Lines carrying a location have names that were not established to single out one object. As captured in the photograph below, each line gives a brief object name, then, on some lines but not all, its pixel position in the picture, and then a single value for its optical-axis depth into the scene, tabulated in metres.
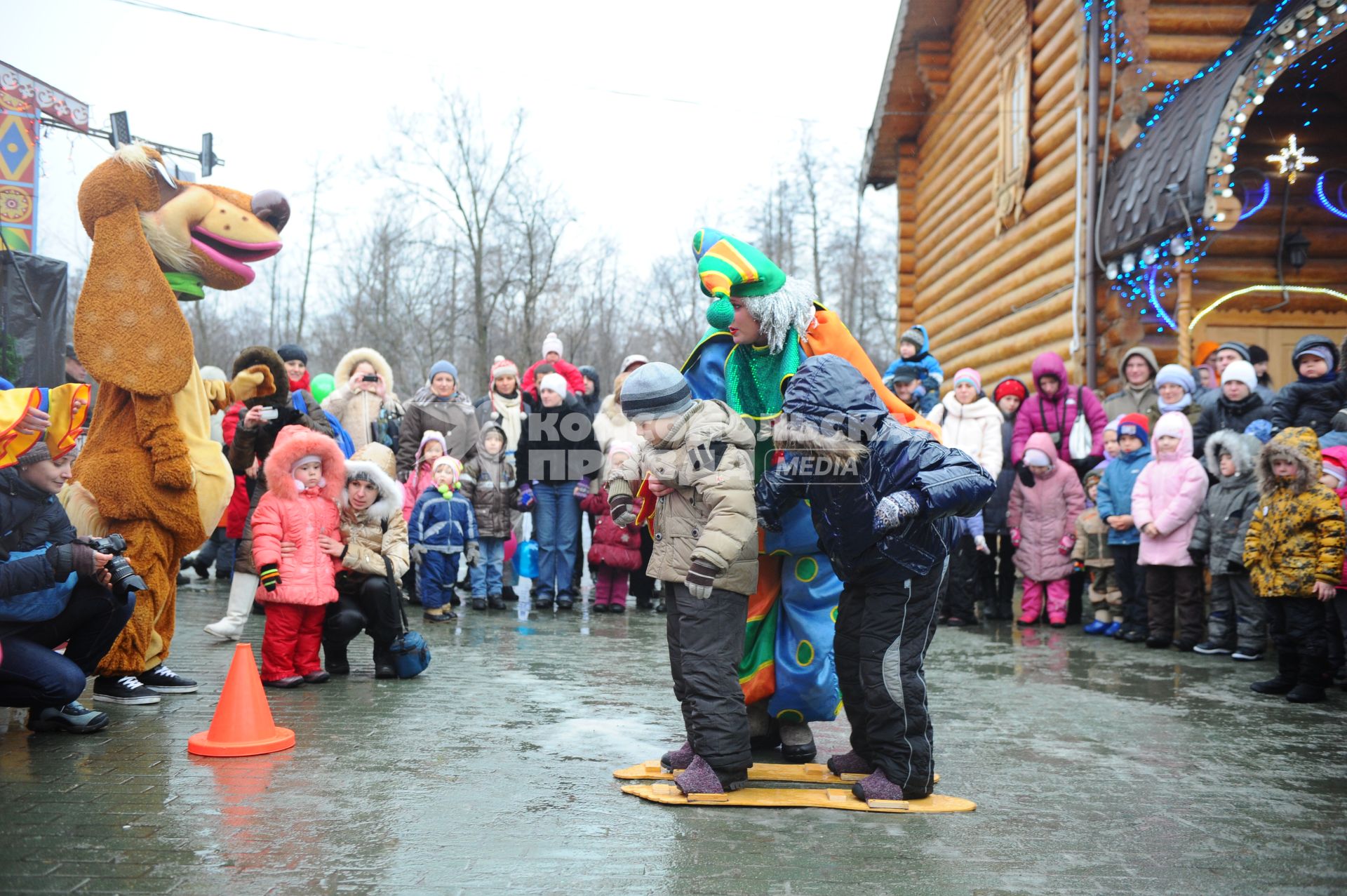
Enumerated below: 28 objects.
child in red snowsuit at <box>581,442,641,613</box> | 10.00
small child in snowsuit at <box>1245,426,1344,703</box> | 6.47
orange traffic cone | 4.59
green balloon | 13.04
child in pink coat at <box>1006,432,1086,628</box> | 9.77
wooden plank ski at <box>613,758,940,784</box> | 4.43
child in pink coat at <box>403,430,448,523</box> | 9.80
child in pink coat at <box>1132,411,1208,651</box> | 8.35
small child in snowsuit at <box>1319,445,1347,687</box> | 6.84
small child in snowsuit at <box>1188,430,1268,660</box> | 7.82
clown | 4.66
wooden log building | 9.77
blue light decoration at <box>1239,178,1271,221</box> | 10.92
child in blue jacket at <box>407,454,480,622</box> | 9.16
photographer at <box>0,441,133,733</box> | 4.72
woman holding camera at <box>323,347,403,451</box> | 10.38
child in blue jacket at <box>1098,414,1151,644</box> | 8.96
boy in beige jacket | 4.15
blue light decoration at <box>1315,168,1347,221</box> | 11.66
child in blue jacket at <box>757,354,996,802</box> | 4.12
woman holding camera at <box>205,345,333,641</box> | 7.01
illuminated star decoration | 10.84
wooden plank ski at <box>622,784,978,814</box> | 4.08
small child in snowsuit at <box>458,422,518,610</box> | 10.16
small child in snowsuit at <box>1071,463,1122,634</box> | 9.45
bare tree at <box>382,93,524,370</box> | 27.11
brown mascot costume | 5.50
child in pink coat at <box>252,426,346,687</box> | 6.17
